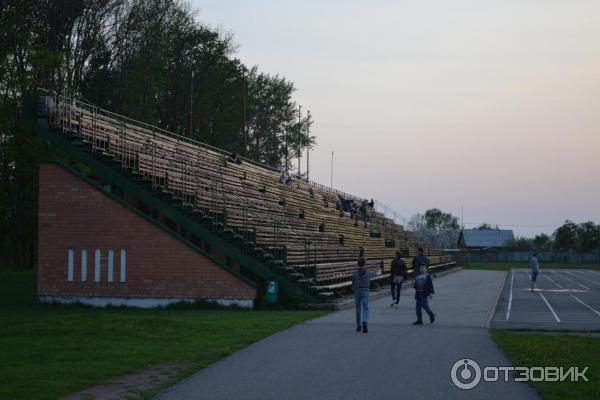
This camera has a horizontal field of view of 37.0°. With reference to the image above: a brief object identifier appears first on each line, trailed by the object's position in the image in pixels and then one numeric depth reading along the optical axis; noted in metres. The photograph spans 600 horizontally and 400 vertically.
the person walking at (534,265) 41.41
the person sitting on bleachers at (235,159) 40.47
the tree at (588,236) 158.66
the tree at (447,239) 169.12
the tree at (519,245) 171.38
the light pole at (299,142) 82.25
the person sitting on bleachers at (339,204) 53.28
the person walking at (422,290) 21.50
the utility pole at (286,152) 85.56
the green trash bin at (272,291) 27.03
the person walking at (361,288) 19.72
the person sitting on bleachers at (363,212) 57.16
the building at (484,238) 177.75
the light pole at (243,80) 71.06
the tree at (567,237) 166.62
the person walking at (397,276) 28.67
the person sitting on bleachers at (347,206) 54.34
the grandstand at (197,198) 28.11
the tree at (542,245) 192.18
